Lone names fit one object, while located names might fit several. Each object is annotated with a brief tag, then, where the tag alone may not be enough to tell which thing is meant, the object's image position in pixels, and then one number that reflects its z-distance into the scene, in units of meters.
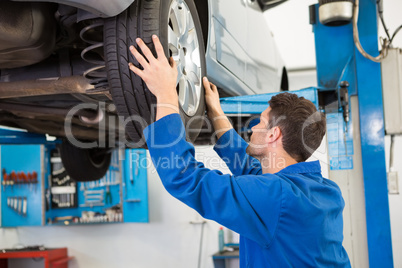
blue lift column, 2.23
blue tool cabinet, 5.27
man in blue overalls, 1.22
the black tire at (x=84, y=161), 3.43
